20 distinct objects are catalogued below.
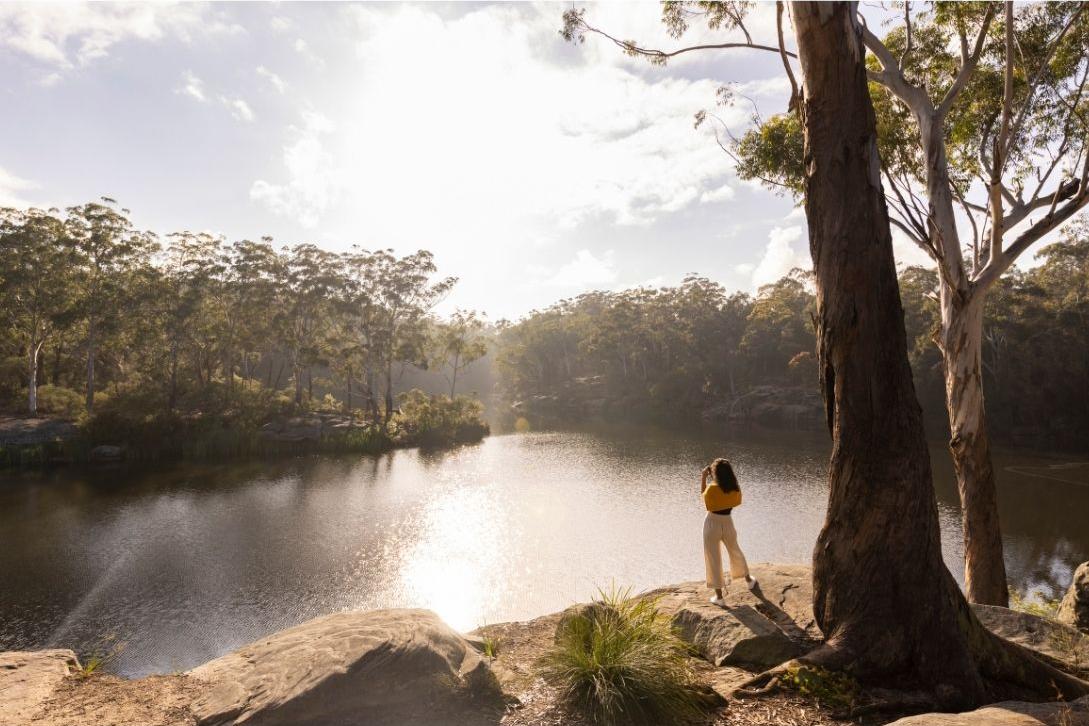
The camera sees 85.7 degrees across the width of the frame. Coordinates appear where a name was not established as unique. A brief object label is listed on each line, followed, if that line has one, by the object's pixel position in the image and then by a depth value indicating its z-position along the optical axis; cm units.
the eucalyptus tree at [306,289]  3691
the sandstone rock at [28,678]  433
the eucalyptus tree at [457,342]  4253
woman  586
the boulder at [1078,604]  597
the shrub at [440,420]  3475
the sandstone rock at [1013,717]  286
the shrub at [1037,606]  827
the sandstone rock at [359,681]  371
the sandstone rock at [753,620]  454
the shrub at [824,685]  373
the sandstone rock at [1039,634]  460
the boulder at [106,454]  2603
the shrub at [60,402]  2973
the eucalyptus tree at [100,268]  2981
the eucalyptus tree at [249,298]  3603
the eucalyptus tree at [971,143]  695
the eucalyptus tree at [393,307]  3772
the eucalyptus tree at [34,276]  2784
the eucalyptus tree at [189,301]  3266
